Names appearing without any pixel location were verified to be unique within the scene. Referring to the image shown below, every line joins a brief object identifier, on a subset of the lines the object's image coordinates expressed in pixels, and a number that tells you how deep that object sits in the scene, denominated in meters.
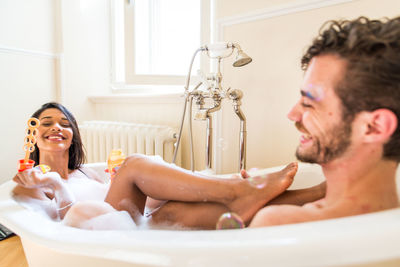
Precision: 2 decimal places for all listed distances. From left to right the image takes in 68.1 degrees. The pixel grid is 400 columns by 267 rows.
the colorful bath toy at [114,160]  1.18
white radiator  1.75
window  1.84
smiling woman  0.90
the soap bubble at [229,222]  0.61
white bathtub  0.41
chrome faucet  1.16
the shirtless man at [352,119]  0.53
